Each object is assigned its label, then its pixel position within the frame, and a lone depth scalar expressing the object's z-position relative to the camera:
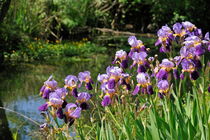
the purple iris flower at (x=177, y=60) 2.25
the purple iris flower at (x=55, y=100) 2.03
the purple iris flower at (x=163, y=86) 2.17
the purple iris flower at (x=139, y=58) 2.46
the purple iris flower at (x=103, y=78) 2.44
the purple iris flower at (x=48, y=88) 2.22
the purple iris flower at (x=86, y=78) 2.49
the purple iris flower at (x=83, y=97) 2.25
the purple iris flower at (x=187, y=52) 2.16
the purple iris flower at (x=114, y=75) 2.31
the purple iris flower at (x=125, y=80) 2.36
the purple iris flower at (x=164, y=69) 2.19
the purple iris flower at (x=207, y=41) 2.27
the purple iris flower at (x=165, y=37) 2.48
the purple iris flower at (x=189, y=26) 2.56
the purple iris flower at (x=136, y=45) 2.67
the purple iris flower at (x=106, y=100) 2.27
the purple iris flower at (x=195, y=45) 2.12
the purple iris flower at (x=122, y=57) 2.65
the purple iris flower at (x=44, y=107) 2.06
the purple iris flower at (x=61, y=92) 2.08
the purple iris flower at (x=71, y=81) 2.31
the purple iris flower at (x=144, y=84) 2.27
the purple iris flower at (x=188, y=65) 2.14
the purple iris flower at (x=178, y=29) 2.55
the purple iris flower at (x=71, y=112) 2.04
